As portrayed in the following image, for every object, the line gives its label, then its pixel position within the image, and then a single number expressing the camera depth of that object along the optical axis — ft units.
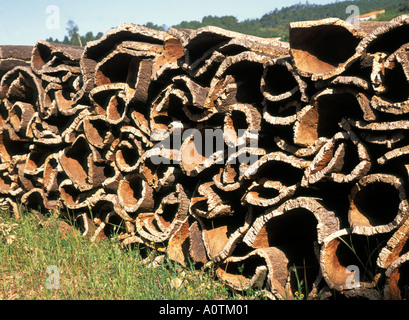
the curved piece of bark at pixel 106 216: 12.75
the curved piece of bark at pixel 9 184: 17.22
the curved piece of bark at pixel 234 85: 9.79
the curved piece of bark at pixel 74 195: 13.55
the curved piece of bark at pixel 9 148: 17.61
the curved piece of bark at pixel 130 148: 12.00
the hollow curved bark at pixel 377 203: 7.10
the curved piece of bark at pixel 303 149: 8.29
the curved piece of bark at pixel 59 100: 14.43
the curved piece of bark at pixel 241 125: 9.27
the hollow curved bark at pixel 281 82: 8.38
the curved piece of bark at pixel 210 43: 9.74
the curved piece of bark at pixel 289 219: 8.06
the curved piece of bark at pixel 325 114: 7.95
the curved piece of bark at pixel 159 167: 11.22
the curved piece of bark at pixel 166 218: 10.96
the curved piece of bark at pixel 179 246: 10.85
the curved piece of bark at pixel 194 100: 10.18
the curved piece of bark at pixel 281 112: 8.59
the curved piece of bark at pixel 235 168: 9.29
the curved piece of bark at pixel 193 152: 10.66
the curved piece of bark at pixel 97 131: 13.09
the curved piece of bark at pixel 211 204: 9.89
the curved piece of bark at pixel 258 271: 8.78
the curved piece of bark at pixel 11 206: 16.96
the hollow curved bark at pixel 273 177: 8.57
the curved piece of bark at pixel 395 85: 6.98
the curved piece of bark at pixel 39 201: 15.25
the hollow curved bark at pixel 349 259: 7.63
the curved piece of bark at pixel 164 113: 11.25
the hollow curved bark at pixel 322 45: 7.95
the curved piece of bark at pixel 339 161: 7.59
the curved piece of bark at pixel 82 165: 13.52
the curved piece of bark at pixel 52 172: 14.83
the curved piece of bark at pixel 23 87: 15.50
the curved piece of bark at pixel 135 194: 11.94
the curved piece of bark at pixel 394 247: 7.02
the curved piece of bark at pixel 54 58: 14.82
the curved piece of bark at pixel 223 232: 9.60
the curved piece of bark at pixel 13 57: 17.21
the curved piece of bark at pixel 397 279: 7.01
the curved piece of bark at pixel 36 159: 15.80
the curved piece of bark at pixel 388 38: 7.06
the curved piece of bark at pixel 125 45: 11.78
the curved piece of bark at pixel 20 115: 16.22
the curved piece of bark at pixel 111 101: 12.41
